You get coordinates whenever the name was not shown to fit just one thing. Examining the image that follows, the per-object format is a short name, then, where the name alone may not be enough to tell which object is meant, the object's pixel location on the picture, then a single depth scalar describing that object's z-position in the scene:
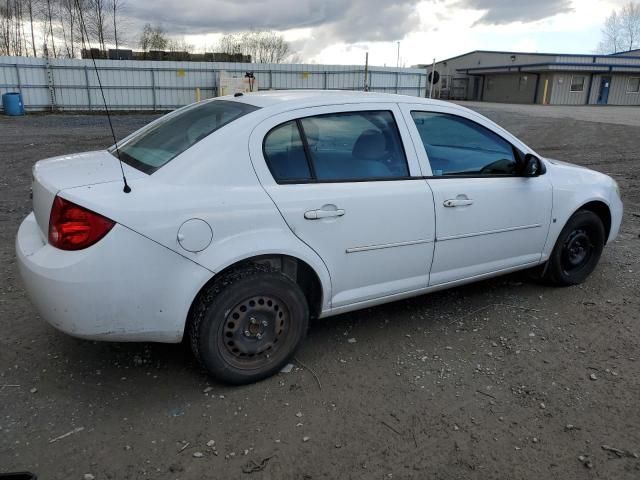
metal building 42.72
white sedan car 2.67
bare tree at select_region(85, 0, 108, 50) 32.73
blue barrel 21.92
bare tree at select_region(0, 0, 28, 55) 37.72
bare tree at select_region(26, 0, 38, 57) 37.97
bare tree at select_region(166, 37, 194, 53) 40.92
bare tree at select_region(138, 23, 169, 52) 44.00
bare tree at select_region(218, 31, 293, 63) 50.31
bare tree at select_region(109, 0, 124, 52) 39.16
